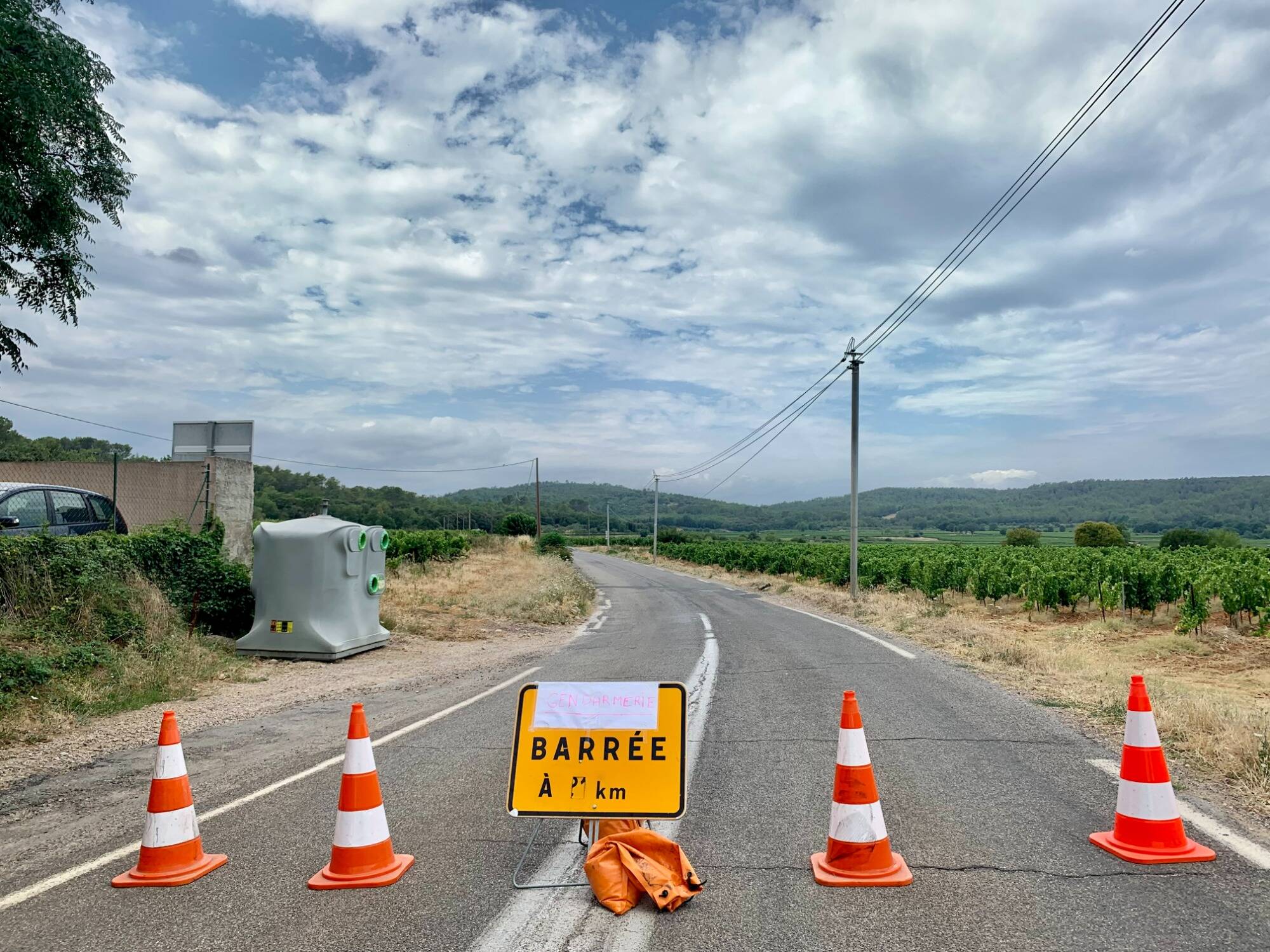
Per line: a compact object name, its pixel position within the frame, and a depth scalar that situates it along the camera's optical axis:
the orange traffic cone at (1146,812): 4.37
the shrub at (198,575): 12.56
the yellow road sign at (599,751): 4.46
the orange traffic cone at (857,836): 4.15
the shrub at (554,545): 64.77
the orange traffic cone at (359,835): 4.22
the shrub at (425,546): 46.97
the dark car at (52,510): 11.13
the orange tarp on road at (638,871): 3.88
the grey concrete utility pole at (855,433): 28.00
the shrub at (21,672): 8.55
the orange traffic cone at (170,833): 4.30
